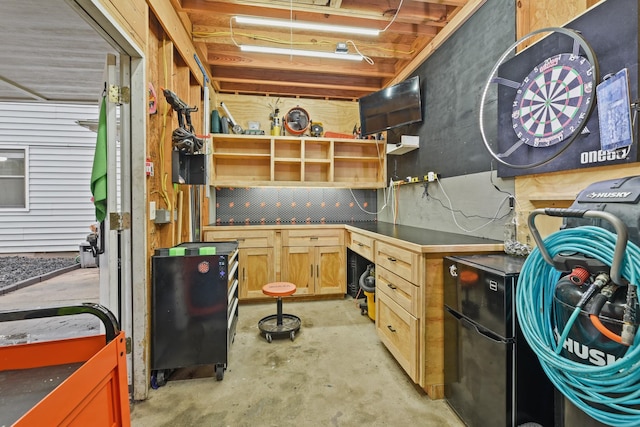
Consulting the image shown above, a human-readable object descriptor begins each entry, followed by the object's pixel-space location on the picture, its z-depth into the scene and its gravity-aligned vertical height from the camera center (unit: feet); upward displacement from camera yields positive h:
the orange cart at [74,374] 2.41 -1.61
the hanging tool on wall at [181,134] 7.32 +1.96
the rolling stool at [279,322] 8.90 -3.75
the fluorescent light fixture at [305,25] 8.19 +5.40
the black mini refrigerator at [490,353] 4.43 -2.41
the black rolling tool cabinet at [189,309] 6.69 -2.35
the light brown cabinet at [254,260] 11.93 -2.13
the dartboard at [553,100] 4.94 +2.05
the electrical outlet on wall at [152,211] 6.69 -0.05
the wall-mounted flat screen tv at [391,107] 10.58 +3.98
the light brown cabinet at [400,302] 6.20 -2.27
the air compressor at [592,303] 2.65 -0.98
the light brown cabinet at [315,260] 12.27 -2.19
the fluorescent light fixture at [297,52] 9.68 +5.50
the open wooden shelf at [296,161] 13.16 +2.28
